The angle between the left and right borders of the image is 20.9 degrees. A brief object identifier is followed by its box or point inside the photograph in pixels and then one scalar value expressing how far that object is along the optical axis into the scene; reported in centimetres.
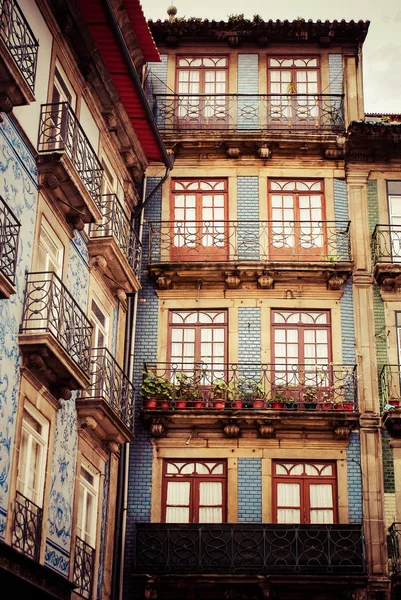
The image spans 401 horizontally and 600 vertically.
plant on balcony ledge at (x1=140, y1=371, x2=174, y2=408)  2156
